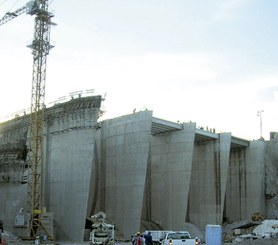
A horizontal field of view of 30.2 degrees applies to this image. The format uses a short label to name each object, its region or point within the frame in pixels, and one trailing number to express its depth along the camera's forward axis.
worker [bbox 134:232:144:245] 29.25
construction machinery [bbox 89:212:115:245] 34.22
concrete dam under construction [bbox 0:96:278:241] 64.50
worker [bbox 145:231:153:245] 29.36
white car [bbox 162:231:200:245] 30.00
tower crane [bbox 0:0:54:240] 64.56
